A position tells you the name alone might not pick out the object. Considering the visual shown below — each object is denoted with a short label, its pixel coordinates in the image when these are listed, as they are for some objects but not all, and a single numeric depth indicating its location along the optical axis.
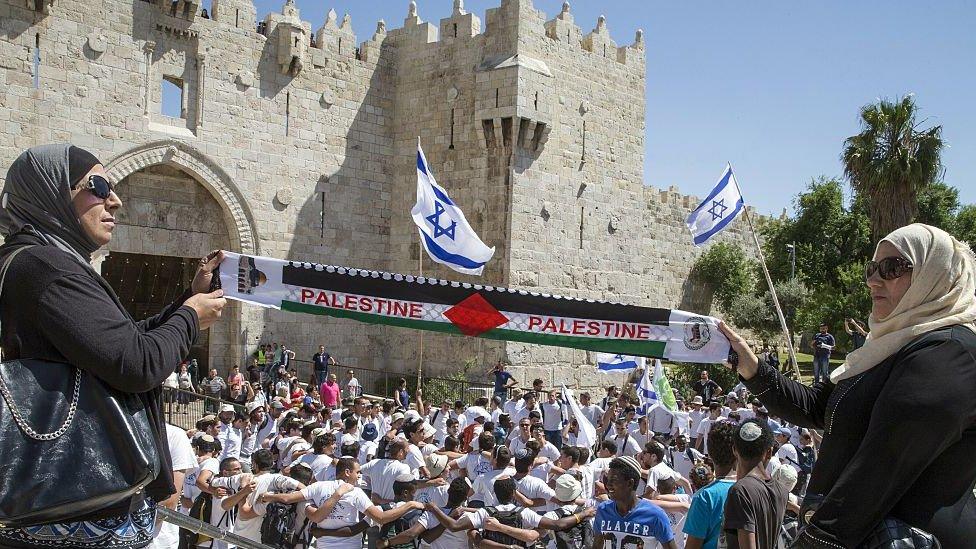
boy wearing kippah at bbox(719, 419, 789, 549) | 4.02
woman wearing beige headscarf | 2.24
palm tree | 24.83
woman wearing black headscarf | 2.12
